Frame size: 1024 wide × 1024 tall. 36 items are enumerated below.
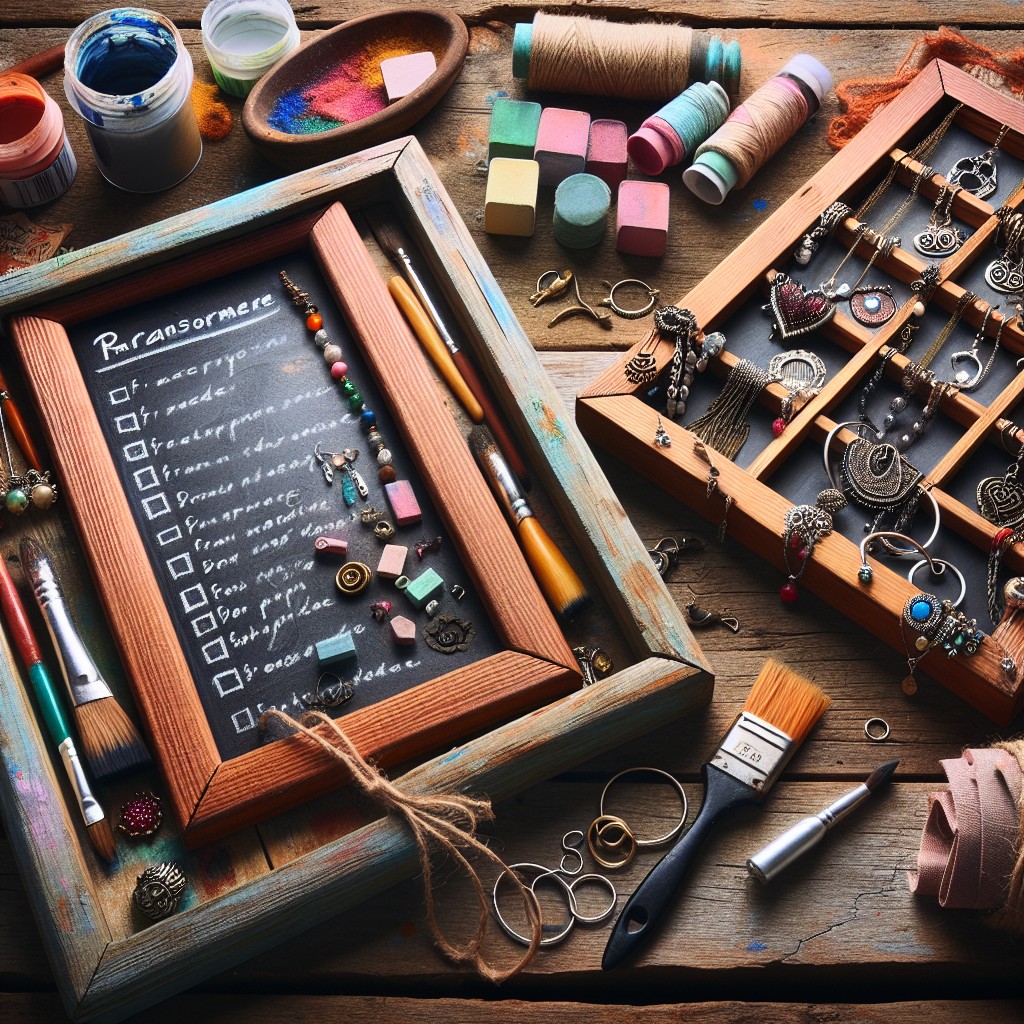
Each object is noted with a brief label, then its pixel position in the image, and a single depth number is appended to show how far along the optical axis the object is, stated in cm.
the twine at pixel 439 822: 112
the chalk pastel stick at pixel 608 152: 154
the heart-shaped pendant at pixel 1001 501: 128
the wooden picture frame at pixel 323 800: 109
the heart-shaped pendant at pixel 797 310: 139
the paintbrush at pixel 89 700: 117
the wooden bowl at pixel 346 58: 153
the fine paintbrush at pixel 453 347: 133
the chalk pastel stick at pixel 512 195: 149
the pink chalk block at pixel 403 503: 128
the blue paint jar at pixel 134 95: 145
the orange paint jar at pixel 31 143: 150
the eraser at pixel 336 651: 121
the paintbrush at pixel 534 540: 124
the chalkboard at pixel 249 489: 122
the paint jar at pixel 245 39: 160
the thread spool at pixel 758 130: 152
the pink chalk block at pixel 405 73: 159
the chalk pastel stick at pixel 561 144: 152
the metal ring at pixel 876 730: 126
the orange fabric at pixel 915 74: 160
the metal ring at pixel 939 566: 126
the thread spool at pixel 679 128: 154
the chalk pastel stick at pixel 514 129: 155
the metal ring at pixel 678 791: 121
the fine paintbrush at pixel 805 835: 117
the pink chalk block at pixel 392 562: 125
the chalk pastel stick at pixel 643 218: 149
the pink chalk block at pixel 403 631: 122
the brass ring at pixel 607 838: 120
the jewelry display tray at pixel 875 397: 126
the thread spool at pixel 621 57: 157
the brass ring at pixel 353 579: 125
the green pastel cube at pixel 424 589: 124
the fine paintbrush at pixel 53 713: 114
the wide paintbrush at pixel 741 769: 116
